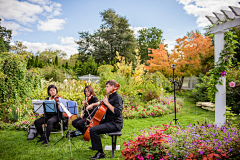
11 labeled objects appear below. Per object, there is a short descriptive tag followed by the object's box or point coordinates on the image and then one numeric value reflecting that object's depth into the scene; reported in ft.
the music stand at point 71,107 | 12.78
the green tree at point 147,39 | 80.12
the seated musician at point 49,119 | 12.63
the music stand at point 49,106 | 12.35
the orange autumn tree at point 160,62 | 35.94
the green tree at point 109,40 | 76.89
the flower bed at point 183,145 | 6.87
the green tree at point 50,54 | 90.33
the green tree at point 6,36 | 76.64
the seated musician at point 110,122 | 9.89
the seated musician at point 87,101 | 13.56
